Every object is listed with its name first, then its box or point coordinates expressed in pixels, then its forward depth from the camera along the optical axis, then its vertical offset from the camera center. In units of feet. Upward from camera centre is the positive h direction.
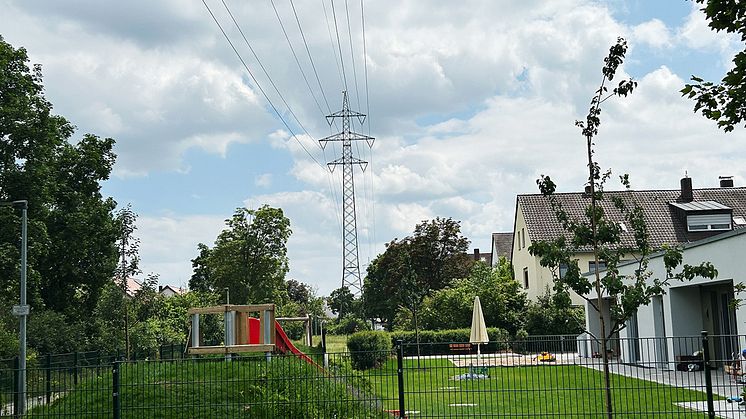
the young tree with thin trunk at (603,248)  40.22 +3.44
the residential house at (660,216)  159.12 +18.67
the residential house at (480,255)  357.73 +28.08
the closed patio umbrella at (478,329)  103.76 -1.21
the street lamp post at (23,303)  65.82 +2.37
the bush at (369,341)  101.55 -2.27
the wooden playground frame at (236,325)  61.93 +0.11
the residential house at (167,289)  358.64 +16.82
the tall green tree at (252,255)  159.33 +13.32
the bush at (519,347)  51.47 -1.83
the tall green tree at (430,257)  235.40 +17.79
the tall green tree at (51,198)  103.71 +17.55
